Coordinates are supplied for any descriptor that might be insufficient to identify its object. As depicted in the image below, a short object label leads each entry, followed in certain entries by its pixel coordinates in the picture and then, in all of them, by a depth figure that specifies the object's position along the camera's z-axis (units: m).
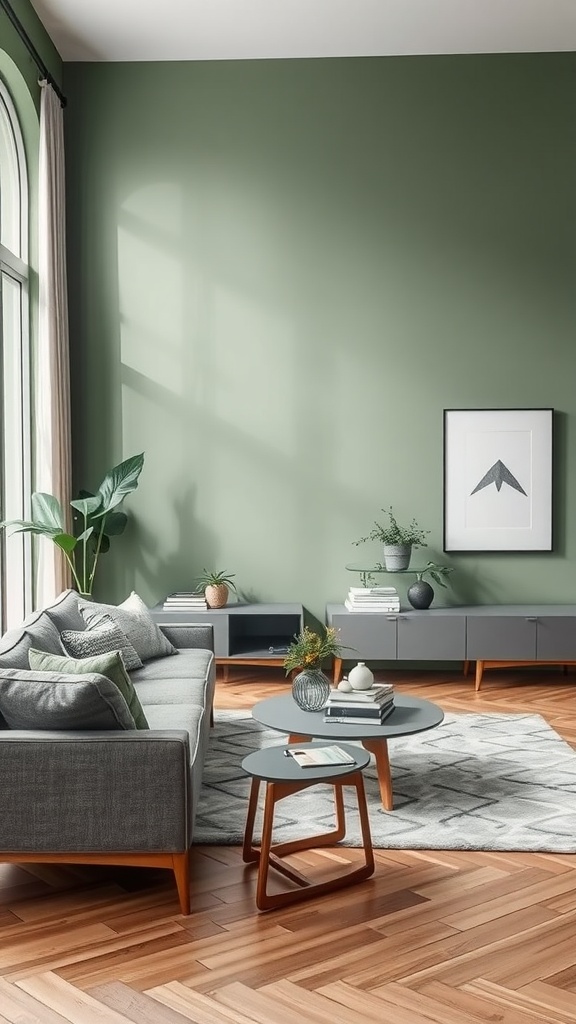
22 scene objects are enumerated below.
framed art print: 6.63
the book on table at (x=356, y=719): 3.87
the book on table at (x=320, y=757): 3.19
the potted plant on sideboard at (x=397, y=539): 6.48
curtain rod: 5.35
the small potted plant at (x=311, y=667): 3.98
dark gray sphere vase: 6.33
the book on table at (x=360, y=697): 3.93
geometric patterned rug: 3.54
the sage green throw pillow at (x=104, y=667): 3.17
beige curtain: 6.14
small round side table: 2.99
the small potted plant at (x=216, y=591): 6.35
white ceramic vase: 4.01
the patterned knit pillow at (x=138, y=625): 4.75
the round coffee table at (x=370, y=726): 3.72
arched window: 5.97
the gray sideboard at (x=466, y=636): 6.11
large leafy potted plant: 5.89
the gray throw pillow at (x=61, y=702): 3.00
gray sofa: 2.92
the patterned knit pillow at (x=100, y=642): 4.09
